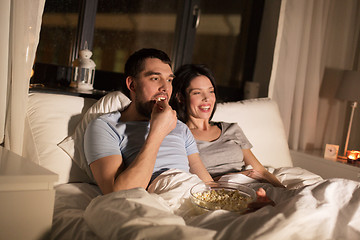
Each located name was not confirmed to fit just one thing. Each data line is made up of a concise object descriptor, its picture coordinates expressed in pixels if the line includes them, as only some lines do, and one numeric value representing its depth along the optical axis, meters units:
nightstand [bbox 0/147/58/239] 1.06
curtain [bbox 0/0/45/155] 1.54
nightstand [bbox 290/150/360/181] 2.60
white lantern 2.28
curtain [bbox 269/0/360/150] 3.00
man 1.49
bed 1.09
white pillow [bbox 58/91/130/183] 1.71
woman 2.02
